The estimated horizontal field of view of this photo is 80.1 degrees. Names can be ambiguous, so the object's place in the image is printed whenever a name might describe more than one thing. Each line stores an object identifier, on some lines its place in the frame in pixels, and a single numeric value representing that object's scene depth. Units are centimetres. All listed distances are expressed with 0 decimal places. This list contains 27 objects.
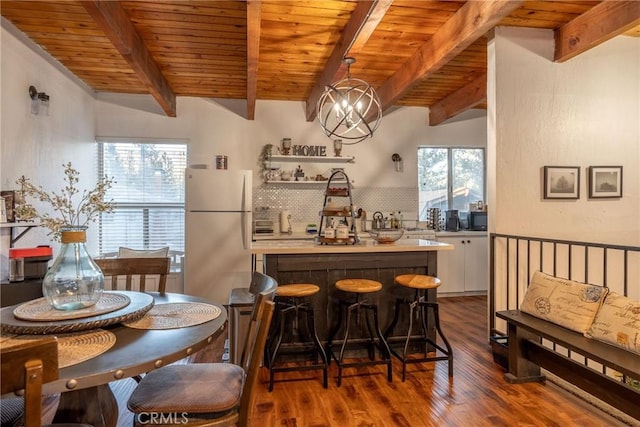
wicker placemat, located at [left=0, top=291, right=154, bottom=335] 134
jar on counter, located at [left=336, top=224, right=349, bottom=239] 318
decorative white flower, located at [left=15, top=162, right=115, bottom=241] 154
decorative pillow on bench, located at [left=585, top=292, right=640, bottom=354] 204
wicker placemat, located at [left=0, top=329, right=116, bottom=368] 118
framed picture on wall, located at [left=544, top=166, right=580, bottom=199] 350
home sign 534
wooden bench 197
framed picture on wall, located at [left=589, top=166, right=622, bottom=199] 363
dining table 112
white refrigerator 440
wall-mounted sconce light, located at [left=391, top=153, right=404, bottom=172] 563
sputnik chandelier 306
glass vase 156
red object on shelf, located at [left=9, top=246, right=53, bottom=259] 262
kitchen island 296
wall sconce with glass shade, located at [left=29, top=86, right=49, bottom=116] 327
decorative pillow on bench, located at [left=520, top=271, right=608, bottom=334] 232
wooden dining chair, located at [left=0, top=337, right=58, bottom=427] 86
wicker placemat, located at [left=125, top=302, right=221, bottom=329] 152
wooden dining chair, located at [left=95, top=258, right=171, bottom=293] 232
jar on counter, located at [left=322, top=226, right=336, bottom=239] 316
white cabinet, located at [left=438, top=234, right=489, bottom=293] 527
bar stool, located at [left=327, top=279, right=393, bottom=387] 271
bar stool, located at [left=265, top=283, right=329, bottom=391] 263
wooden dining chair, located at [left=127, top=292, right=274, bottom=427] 140
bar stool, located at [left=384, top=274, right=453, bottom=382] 276
